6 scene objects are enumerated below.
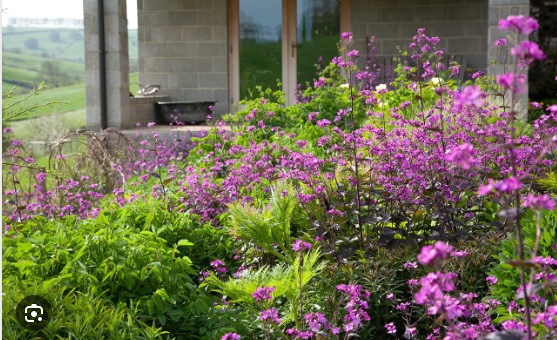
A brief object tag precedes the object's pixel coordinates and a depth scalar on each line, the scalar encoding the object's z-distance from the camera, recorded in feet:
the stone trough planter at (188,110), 38.34
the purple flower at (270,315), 9.41
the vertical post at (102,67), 34.63
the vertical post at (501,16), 30.01
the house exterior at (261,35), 38.63
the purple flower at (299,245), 10.19
